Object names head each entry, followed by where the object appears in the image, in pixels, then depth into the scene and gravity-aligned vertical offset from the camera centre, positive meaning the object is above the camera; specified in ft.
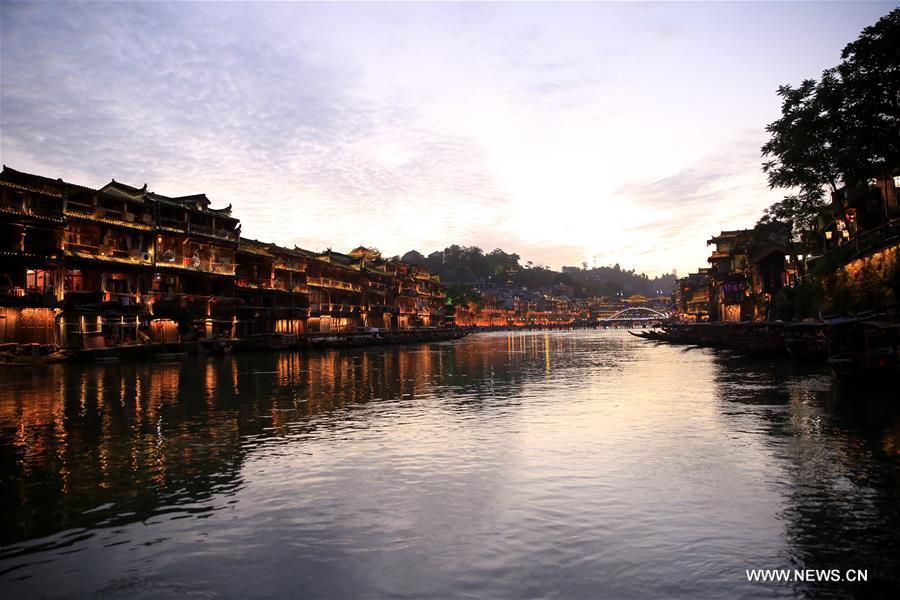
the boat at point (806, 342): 118.73 -7.89
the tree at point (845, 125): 94.73 +34.88
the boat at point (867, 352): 72.43 -6.41
